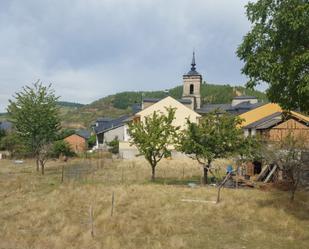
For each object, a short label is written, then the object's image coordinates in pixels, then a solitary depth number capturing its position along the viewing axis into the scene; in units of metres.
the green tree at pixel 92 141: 63.53
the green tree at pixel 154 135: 25.39
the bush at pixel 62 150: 43.77
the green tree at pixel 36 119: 31.70
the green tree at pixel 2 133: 51.00
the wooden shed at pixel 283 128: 26.31
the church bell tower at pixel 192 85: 68.44
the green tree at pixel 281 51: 11.38
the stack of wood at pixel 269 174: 24.61
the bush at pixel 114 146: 51.19
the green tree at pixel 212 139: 24.25
